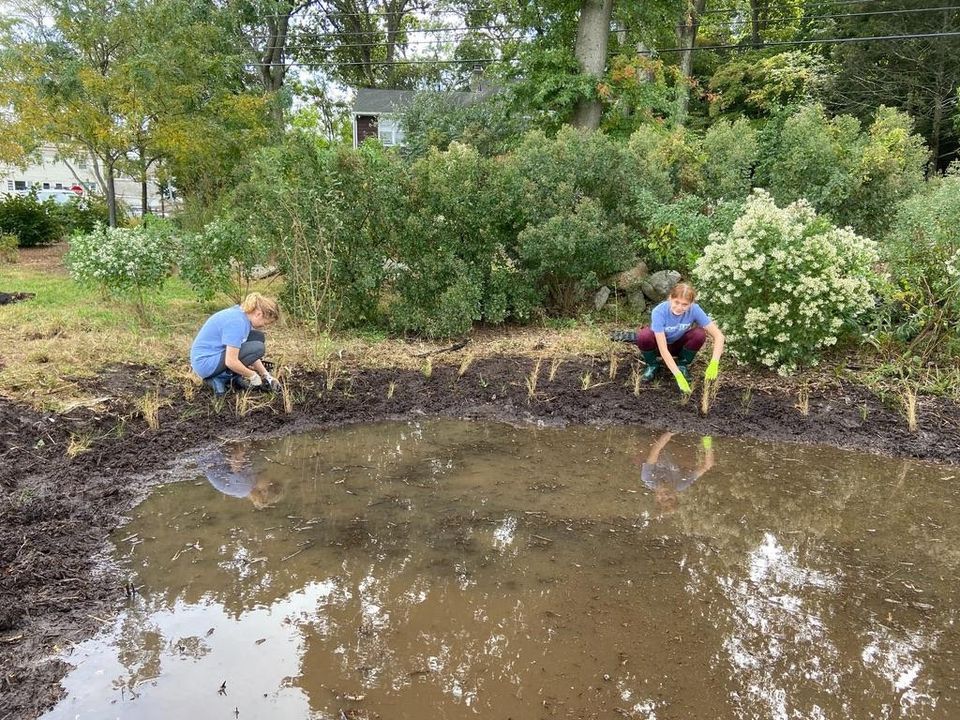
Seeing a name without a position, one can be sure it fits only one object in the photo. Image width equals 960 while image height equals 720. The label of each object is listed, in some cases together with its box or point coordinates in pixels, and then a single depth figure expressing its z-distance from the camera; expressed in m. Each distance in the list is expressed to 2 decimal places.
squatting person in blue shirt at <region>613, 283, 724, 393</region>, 5.48
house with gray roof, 25.55
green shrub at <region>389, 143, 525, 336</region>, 7.23
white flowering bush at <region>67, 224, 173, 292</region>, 7.04
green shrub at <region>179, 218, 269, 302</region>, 7.44
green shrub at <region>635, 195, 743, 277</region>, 7.01
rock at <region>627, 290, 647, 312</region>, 8.41
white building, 21.30
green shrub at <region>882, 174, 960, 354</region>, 5.90
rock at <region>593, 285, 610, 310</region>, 8.36
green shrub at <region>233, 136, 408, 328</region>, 7.11
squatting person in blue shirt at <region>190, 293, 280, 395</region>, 5.29
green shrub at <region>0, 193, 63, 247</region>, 14.92
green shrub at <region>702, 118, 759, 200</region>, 8.00
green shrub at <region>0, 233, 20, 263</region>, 12.89
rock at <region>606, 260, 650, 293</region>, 8.46
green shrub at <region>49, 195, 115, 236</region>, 15.47
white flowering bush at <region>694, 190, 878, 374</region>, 5.71
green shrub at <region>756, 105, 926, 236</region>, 7.54
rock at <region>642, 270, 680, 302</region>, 8.50
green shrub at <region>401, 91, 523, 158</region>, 10.73
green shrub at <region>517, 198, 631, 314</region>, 7.34
